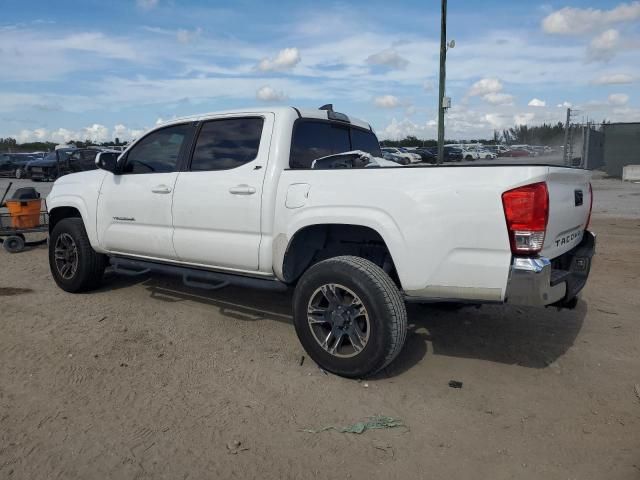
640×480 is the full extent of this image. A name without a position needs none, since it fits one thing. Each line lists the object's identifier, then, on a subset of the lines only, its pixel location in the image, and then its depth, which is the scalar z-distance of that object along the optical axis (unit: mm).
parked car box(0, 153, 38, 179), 30112
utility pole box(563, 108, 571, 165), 15923
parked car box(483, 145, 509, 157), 40534
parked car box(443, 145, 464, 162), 38281
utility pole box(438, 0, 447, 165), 16656
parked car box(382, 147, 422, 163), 34456
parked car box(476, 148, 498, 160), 40950
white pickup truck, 3221
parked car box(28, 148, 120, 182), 24250
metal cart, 8281
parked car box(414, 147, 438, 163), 36931
